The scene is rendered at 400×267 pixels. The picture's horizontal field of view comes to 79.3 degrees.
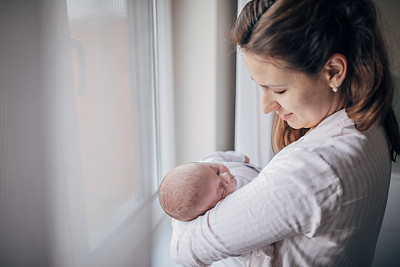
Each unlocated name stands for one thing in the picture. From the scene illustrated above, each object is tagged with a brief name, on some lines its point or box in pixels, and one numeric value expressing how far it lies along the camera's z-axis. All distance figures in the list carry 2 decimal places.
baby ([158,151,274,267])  0.75
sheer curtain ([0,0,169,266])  0.47
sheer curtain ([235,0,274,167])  1.64
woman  0.49
